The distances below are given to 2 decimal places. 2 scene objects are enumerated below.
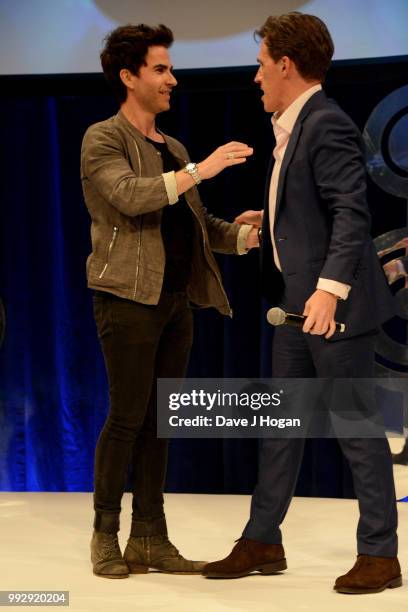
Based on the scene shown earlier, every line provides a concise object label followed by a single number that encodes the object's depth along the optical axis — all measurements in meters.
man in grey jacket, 4.54
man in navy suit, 4.21
